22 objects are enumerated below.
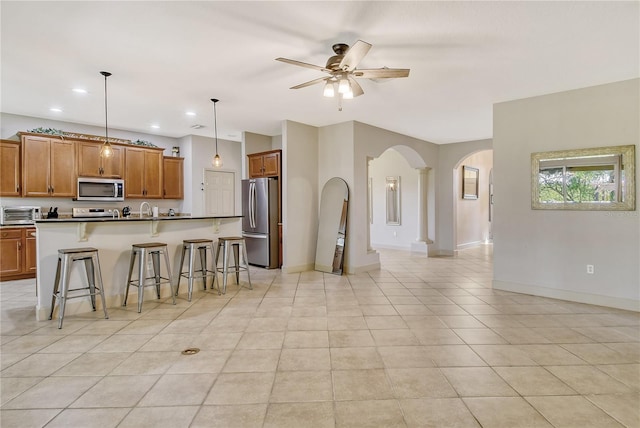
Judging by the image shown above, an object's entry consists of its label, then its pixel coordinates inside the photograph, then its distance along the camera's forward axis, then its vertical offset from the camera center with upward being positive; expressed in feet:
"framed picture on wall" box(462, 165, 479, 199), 29.81 +2.27
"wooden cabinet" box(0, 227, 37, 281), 17.44 -2.23
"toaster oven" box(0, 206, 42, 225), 17.61 -0.18
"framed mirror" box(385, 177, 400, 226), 29.94 +0.69
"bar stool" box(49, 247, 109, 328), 11.44 -2.23
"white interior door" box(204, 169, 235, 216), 25.59 +1.30
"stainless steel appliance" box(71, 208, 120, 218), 20.12 -0.16
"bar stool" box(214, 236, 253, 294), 15.74 -2.23
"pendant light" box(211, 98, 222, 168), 16.15 +5.22
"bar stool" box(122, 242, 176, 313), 12.87 -2.18
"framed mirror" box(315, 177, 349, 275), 19.74 -1.12
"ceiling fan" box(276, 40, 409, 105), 9.30 +4.21
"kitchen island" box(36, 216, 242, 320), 11.96 -1.30
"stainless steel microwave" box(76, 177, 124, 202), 20.01 +1.29
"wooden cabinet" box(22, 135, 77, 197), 18.28 +2.47
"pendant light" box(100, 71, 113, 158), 14.42 +2.60
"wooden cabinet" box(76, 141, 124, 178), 20.01 +3.00
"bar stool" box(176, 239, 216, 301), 14.51 -2.23
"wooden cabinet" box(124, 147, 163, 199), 22.02 +2.52
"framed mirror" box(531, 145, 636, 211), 13.04 +1.11
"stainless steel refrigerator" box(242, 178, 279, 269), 21.02 -0.65
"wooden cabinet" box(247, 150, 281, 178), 20.98 +2.91
